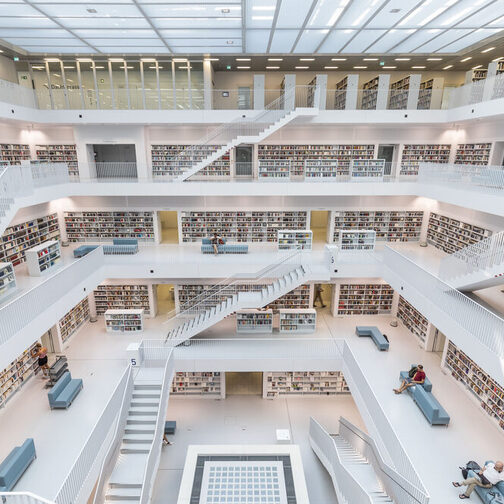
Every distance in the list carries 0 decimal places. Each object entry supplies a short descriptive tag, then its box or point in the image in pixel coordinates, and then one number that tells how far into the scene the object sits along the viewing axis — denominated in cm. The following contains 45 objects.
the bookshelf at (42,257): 1025
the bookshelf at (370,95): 1364
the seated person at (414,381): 874
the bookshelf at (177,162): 1342
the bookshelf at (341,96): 1359
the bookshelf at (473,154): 1191
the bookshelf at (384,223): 1412
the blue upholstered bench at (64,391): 823
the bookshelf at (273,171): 1298
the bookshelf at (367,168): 1289
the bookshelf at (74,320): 1141
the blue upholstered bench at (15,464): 599
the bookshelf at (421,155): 1398
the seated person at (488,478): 598
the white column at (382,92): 1278
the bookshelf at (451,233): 1127
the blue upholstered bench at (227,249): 1284
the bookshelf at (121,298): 1316
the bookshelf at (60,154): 1377
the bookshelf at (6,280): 879
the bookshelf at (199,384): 1188
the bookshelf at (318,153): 1407
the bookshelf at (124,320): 1186
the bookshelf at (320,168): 1320
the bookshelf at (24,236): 1090
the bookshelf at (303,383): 1186
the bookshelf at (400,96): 1322
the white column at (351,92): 1263
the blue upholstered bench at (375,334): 1088
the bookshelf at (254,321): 1233
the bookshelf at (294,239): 1277
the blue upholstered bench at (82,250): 1220
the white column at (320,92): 1212
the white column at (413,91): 1275
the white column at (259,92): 1267
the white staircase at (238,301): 1074
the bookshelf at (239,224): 1409
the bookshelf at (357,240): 1247
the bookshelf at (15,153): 1201
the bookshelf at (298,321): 1210
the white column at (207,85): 1313
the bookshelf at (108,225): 1399
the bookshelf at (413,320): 1136
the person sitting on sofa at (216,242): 1268
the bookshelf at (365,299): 1326
